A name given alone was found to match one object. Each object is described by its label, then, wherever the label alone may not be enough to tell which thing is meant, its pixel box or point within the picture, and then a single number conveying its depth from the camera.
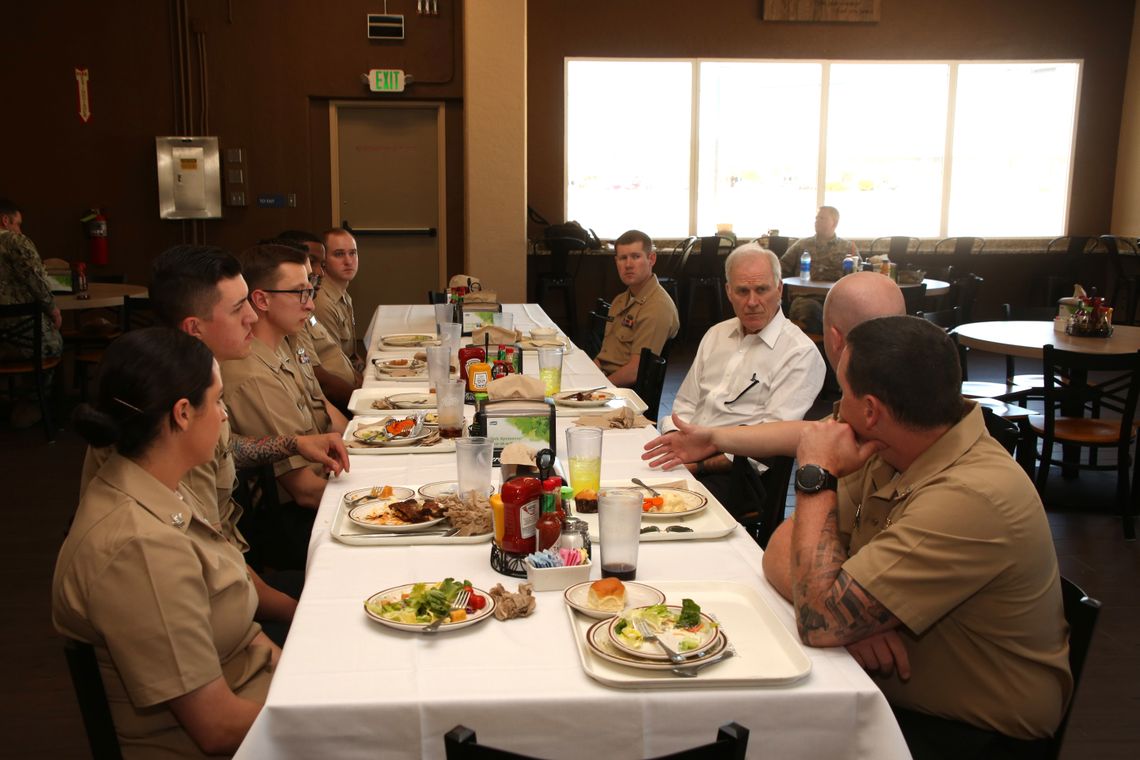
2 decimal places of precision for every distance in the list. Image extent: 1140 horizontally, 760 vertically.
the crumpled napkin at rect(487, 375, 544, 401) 2.74
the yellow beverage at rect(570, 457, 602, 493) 2.29
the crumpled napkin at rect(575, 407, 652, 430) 3.11
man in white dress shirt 3.33
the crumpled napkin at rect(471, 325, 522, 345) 4.87
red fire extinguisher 9.15
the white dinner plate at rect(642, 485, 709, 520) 2.17
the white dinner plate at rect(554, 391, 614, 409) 3.43
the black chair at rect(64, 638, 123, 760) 1.55
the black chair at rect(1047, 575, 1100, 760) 1.71
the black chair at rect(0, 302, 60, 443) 5.93
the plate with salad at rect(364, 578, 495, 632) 1.63
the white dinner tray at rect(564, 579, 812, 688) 1.47
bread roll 1.69
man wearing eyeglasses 2.87
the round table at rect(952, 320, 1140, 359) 4.87
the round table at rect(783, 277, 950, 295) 7.18
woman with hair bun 1.54
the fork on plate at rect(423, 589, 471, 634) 1.61
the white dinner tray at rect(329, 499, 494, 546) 2.04
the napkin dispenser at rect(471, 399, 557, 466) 2.54
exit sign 9.36
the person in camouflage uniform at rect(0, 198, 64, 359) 6.19
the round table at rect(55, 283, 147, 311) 6.50
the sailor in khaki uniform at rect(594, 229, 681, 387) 4.88
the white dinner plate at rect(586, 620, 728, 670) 1.49
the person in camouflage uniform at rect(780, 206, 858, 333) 8.34
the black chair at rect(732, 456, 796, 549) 2.62
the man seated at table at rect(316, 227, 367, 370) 5.57
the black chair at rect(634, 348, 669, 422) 4.18
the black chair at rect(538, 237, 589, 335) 9.88
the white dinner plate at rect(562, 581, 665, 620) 1.69
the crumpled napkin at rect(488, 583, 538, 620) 1.68
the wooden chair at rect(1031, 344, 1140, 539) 4.48
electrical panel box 9.27
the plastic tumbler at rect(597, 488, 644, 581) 1.78
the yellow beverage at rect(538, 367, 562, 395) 3.53
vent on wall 9.33
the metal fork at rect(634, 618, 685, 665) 1.49
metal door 9.65
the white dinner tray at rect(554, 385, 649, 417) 3.33
